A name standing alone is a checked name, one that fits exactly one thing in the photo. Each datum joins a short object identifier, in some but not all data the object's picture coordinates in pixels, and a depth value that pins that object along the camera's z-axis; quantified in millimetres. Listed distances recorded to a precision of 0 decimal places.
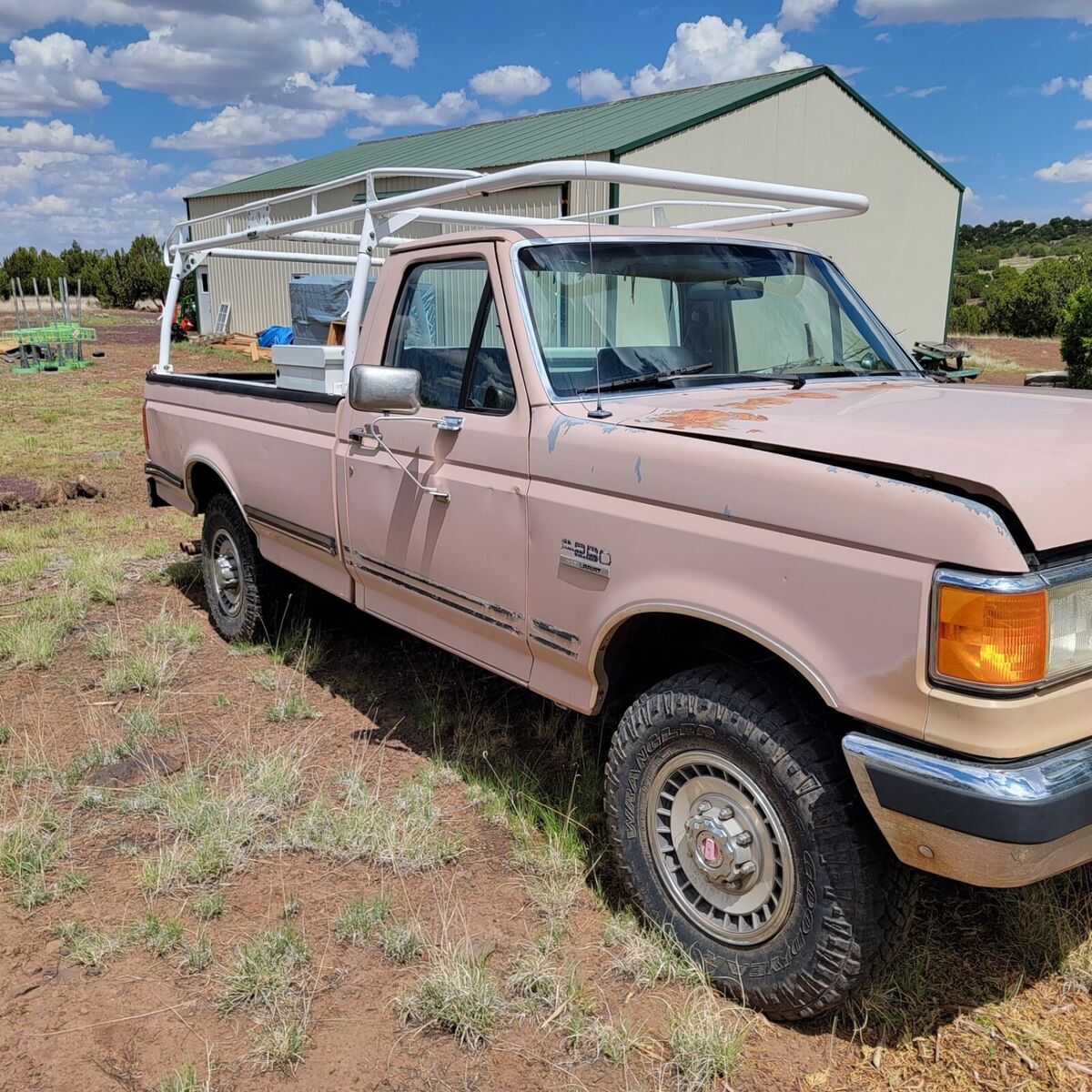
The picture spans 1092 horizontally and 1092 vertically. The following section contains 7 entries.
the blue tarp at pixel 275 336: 20516
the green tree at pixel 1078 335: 15820
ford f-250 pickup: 2240
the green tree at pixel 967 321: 34406
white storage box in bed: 4488
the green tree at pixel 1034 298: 32312
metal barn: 17047
